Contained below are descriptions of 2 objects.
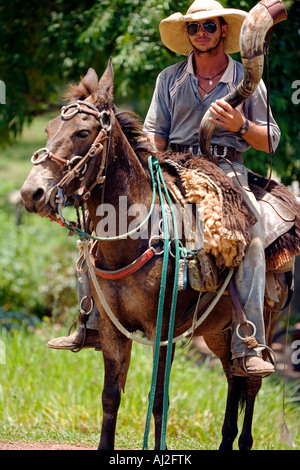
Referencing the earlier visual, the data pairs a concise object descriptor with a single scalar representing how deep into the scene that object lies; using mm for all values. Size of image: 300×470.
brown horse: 7637
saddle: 8562
